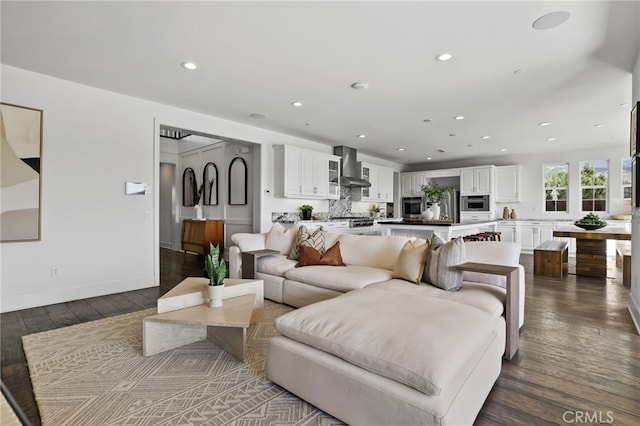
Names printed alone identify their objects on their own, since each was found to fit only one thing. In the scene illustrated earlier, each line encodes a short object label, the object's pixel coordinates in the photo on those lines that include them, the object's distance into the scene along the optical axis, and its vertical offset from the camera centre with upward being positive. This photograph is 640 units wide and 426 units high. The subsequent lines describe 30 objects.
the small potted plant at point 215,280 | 2.43 -0.52
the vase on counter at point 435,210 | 5.88 +0.06
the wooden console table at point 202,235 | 6.57 -0.49
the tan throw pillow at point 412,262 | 2.89 -0.45
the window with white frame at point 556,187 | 8.02 +0.68
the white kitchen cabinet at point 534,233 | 7.79 -0.46
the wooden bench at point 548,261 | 5.20 -0.77
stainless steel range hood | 7.48 +1.08
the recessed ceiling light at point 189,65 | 3.28 +1.52
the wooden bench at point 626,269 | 4.63 -0.79
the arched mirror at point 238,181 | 6.57 +0.64
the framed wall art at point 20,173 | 3.33 +0.40
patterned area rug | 1.69 -1.06
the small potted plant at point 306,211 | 6.71 +0.03
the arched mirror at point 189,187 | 7.98 +0.62
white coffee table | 2.20 -0.73
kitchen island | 5.04 -0.25
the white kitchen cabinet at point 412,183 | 9.78 +0.95
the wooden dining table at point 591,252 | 4.95 -0.61
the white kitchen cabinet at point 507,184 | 8.44 +0.80
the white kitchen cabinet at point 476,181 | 8.55 +0.90
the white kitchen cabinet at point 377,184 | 8.41 +0.82
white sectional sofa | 1.37 -0.68
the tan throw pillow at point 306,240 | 3.85 -0.34
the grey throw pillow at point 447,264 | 2.65 -0.43
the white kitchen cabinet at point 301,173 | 6.12 +0.80
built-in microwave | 8.71 +0.29
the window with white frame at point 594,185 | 7.52 +0.70
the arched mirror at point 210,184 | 7.40 +0.65
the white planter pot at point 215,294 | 2.43 -0.63
